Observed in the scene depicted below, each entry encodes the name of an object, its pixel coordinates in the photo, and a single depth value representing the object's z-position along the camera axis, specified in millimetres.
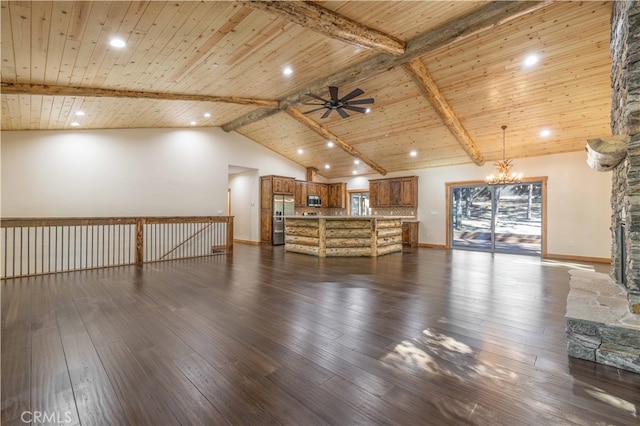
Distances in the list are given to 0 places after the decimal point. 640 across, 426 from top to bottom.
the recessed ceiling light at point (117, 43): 3689
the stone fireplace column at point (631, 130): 2656
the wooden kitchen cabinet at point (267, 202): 10672
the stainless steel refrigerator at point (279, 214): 10688
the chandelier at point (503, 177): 7234
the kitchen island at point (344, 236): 7699
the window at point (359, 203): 12512
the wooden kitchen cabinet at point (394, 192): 10578
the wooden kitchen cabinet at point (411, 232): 10477
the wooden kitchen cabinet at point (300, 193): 11641
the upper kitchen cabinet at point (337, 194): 12711
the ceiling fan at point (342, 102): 5504
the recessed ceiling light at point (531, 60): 4938
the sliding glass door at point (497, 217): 8602
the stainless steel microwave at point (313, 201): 12142
